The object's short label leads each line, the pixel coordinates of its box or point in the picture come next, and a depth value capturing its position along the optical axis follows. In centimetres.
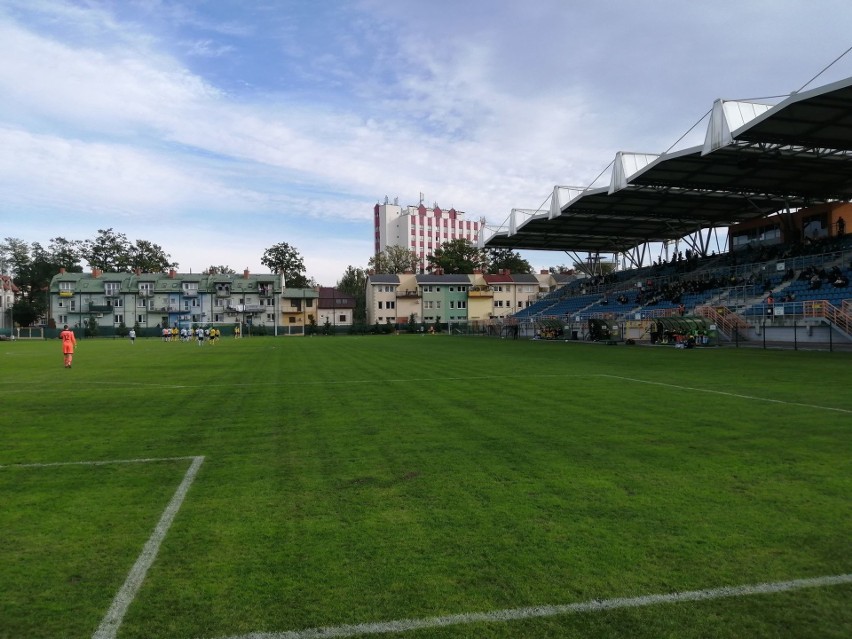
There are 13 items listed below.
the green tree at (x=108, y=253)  10319
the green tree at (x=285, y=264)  10575
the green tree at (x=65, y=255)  10138
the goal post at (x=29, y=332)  7504
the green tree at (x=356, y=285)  10762
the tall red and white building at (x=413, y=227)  13488
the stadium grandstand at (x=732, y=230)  2817
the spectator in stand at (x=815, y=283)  3238
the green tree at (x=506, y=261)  11006
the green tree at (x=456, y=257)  10188
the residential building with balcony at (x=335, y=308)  9344
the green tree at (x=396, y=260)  10462
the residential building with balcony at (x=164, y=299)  8719
